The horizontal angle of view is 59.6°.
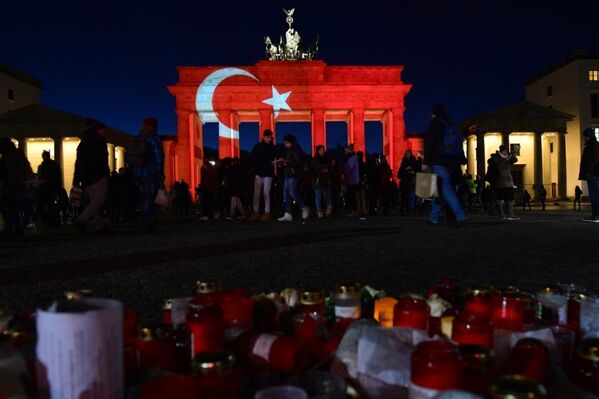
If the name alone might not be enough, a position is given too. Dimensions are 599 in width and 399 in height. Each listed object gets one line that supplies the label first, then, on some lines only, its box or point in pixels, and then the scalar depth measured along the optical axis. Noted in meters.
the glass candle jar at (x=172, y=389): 0.91
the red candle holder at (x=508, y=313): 1.41
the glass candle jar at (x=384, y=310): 1.61
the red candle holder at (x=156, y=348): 1.24
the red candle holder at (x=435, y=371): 0.89
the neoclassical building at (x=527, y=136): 44.38
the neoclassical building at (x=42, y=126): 40.38
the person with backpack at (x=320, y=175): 12.52
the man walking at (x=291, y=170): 10.88
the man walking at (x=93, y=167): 7.75
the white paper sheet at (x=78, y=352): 0.89
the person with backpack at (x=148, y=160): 8.31
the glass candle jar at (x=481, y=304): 1.52
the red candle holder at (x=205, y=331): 1.30
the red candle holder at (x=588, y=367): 1.10
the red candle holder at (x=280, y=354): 1.24
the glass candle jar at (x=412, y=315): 1.41
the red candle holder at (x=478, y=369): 0.94
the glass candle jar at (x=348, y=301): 1.72
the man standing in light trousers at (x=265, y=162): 10.82
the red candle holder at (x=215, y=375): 0.93
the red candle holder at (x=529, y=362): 1.11
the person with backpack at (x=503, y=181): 10.74
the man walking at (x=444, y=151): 7.98
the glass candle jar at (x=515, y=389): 0.81
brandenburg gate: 41.19
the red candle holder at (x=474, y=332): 1.20
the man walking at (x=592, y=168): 9.42
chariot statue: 43.25
